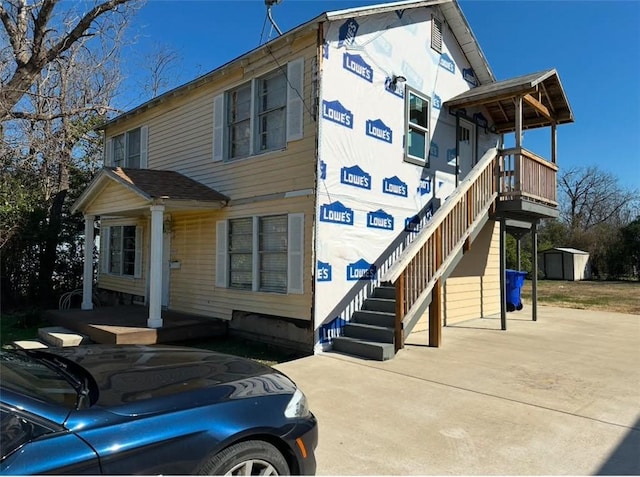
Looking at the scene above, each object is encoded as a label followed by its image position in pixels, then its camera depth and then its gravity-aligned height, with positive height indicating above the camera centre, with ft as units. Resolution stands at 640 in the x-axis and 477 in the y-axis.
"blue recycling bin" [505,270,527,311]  41.27 -2.28
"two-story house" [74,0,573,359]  24.11 +5.25
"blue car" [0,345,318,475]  6.13 -2.41
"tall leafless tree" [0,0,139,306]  37.09 +15.70
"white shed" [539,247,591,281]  91.91 +0.62
